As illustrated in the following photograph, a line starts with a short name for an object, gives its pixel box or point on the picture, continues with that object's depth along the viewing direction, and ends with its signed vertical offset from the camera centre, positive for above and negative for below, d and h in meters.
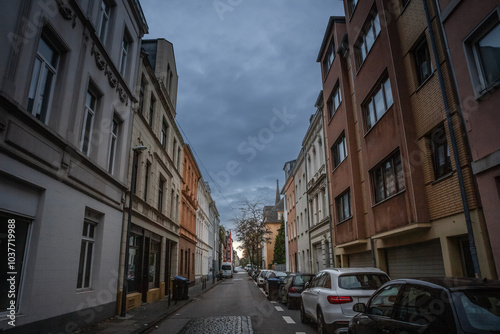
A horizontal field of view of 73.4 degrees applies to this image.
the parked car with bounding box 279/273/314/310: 14.23 -1.00
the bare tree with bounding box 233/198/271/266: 52.59 +5.22
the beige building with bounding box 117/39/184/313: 15.12 +4.57
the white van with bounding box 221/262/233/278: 55.82 -0.62
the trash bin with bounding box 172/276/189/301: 17.62 -1.13
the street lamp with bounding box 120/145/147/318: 11.70 -0.07
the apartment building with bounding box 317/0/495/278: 8.41 +3.43
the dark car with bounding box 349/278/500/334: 3.27 -0.50
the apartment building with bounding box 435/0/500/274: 6.96 +3.71
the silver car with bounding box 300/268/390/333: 7.41 -0.67
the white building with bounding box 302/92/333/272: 21.59 +4.75
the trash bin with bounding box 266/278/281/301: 18.97 -1.35
